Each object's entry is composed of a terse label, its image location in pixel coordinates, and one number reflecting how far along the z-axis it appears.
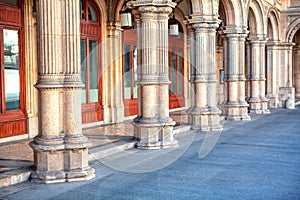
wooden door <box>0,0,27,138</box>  11.00
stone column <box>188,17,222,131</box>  13.98
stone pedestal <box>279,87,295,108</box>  24.39
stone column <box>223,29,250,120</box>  16.89
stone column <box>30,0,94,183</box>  7.54
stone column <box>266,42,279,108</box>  23.31
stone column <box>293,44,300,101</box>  32.62
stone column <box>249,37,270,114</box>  19.73
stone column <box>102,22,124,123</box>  15.14
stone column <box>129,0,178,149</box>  10.87
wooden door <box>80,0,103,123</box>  14.17
